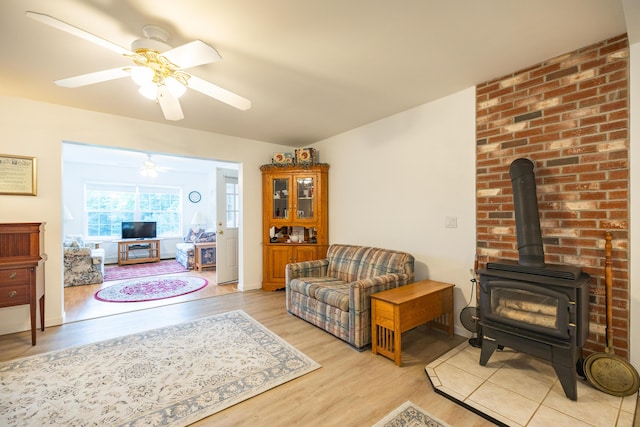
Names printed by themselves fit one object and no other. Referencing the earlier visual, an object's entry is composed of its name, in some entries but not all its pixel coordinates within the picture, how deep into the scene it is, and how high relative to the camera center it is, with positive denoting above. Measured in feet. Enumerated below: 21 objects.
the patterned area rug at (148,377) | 5.77 -3.97
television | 23.70 -1.05
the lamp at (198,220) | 25.89 -0.31
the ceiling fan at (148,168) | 18.84 +3.40
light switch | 9.36 -0.27
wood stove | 5.83 -2.01
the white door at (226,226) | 16.42 -0.57
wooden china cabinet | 14.53 -0.03
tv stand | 22.80 -2.84
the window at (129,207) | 23.54 +0.91
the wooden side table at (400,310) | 7.58 -2.80
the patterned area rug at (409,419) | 5.42 -4.04
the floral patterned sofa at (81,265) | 16.07 -2.75
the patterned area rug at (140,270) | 18.45 -3.82
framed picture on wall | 9.50 +1.50
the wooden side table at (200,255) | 19.93 -2.71
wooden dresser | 8.49 -1.42
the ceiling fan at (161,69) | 5.27 +3.11
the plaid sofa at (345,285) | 8.41 -2.56
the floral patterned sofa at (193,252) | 20.34 -2.60
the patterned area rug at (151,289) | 13.73 -3.86
